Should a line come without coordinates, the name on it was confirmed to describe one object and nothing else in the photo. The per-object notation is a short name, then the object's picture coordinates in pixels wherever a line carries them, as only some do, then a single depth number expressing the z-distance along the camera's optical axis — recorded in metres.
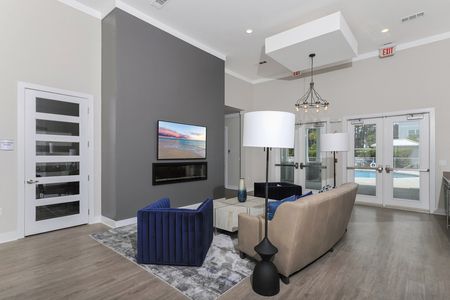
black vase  4.26
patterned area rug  2.28
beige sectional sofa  2.28
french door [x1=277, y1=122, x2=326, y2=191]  6.93
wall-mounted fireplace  4.76
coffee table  3.62
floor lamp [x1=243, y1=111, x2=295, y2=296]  2.14
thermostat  3.40
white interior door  3.66
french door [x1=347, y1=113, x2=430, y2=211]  5.38
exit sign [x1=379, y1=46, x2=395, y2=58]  5.64
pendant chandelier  6.70
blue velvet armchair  2.65
